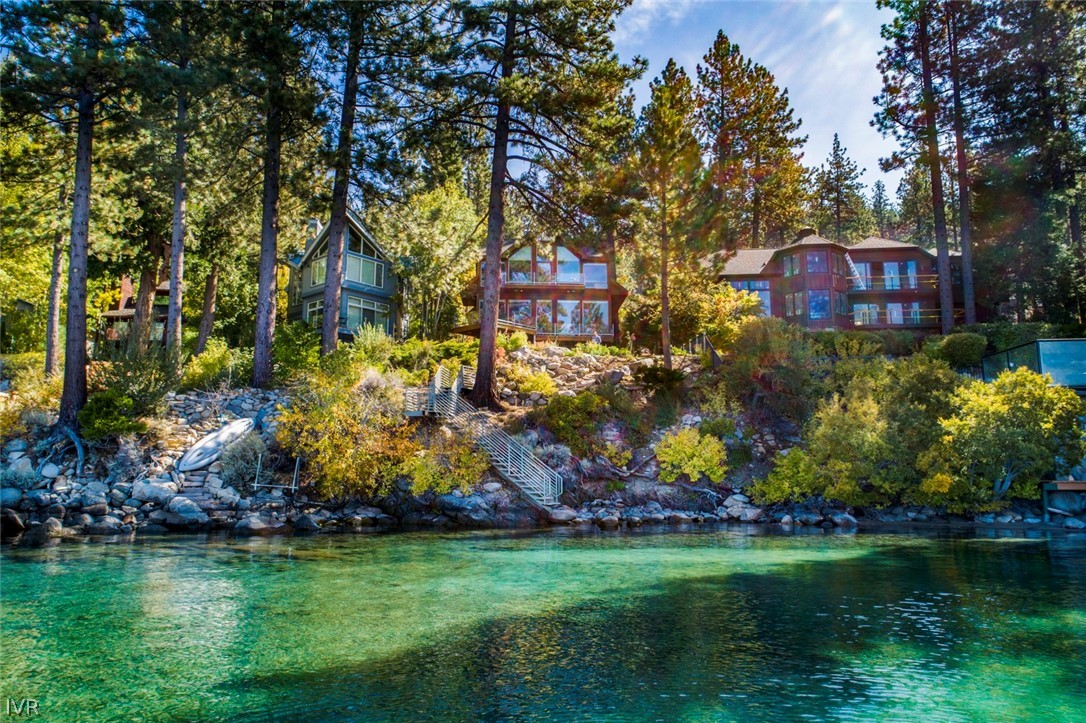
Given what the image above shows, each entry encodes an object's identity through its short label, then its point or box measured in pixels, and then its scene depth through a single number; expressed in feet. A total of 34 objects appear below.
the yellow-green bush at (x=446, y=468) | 66.33
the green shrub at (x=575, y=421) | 75.66
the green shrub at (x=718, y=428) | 78.28
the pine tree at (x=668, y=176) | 85.87
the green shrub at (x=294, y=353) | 81.35
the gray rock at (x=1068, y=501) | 67.77
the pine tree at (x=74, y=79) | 58.95
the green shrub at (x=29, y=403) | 68.39
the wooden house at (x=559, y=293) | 131.64
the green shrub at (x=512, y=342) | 99.19
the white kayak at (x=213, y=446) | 65.87
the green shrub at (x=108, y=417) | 64.85
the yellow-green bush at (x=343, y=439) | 65.10
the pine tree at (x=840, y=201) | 212.43
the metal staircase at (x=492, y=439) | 69.41
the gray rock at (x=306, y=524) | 60.68
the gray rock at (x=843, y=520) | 66.59
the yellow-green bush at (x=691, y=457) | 73.26
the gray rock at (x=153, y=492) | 61.77
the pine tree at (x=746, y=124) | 148.05
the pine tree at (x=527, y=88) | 74.02
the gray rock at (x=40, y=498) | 59.67
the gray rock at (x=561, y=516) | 66.44
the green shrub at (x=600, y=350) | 108.68
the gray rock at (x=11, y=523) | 53.89
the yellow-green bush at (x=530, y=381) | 86.28
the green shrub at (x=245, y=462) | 65.92
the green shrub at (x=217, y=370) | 79.56
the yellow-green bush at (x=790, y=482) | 70.44
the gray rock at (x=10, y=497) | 59.36
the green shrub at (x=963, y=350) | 86.43
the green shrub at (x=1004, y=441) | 64.08
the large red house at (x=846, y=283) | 139.54
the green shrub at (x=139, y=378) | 68.80
